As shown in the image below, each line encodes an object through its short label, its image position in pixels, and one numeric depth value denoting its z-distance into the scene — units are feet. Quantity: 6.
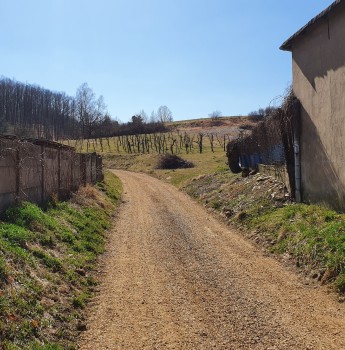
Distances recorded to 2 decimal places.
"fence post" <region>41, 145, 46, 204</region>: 44.47
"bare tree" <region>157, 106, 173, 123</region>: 441.40
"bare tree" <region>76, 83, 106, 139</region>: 321.52
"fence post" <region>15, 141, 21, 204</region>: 36.27
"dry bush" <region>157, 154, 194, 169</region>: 152.46
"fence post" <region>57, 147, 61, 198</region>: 52.12
